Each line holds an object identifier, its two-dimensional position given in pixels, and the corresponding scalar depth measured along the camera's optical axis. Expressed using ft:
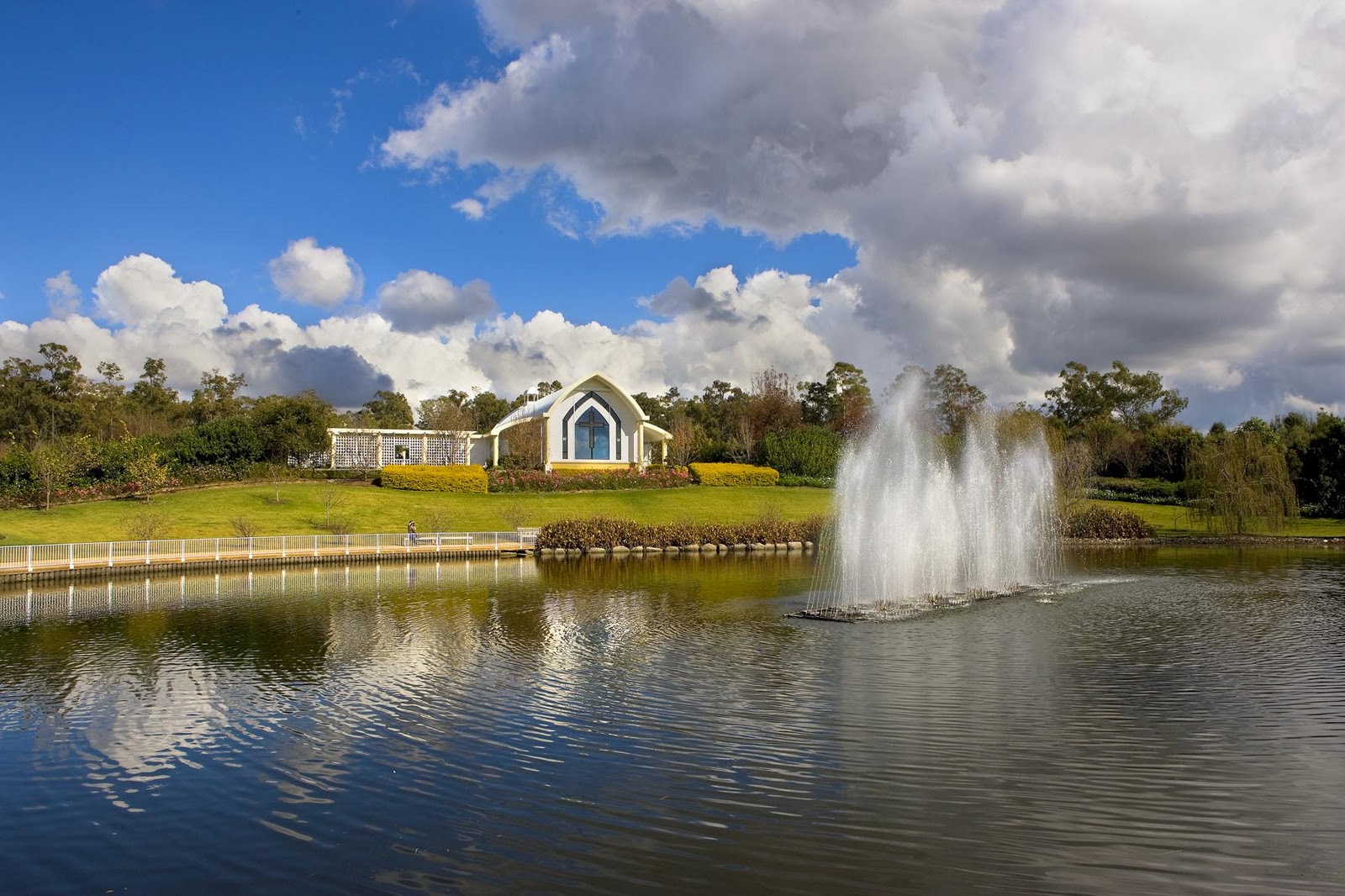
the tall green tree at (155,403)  240.53
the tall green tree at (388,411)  283.10
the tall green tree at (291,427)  169.07
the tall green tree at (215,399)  244.63
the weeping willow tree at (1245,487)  133.59
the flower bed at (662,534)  124.77
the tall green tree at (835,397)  259.19
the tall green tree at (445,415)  228.16
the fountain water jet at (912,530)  75.41
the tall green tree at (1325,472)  169.68
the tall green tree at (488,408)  297.33
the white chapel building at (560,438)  195.93
